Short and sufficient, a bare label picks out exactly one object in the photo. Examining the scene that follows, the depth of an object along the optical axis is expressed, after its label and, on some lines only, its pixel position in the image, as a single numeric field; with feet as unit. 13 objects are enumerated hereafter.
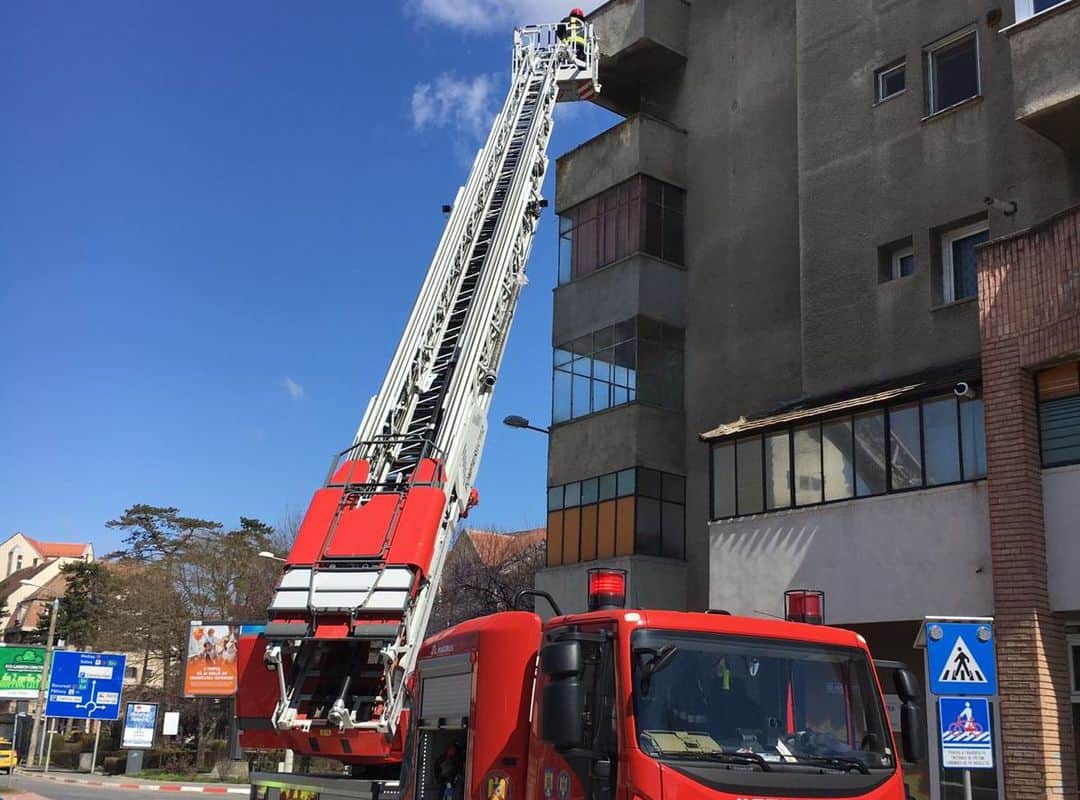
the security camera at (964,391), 55.06
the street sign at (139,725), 145.59
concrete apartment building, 51.26
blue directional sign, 142.10
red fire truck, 22.72
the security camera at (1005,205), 63.62
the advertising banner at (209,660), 127.54
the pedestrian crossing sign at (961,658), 29.81
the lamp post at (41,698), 161.17
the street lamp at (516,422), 88.43
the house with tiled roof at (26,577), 319.27
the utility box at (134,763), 148.87
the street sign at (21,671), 160.45
